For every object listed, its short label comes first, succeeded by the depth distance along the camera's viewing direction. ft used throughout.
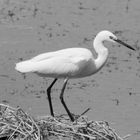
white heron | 65.04
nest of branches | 53.62
